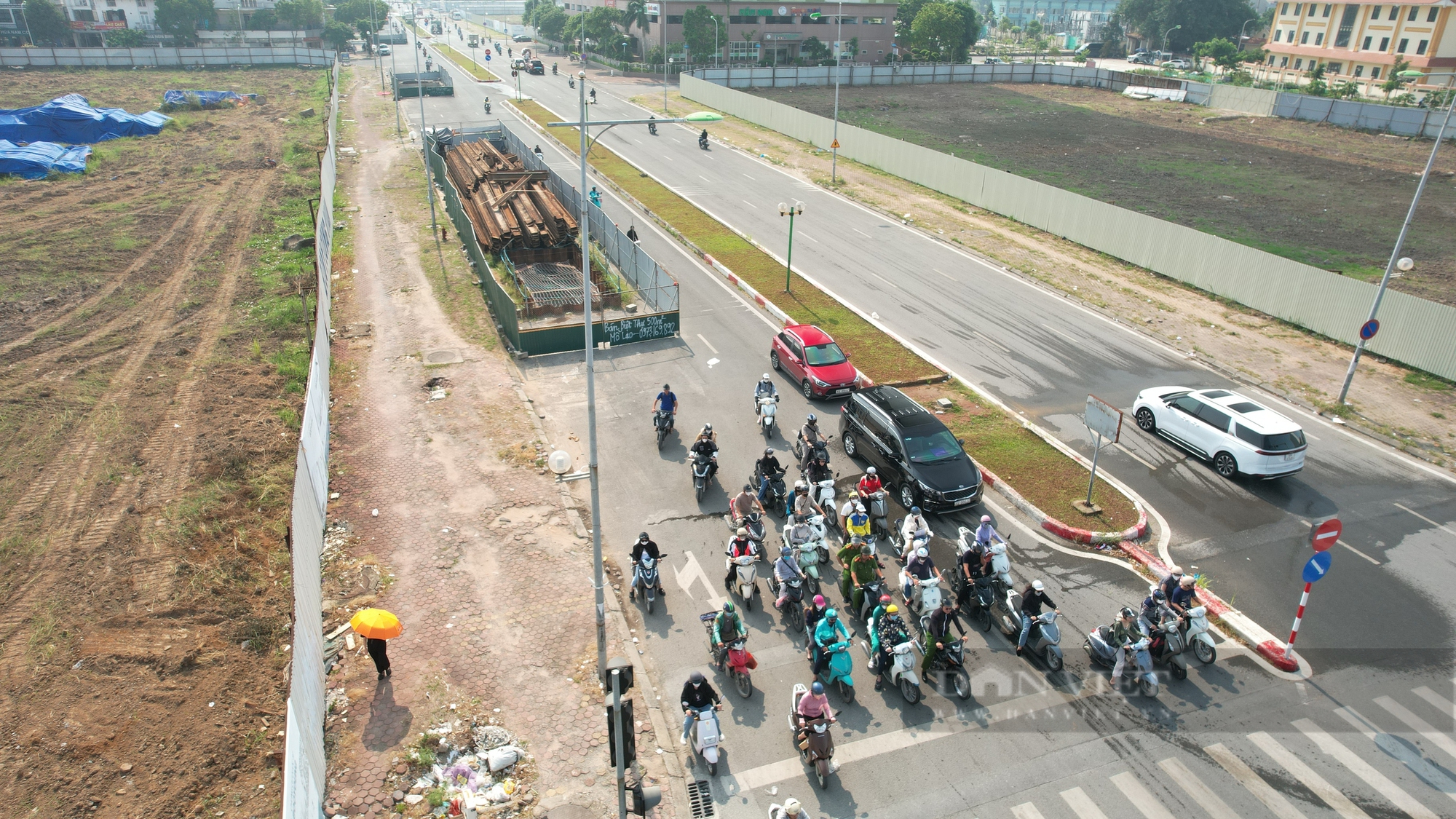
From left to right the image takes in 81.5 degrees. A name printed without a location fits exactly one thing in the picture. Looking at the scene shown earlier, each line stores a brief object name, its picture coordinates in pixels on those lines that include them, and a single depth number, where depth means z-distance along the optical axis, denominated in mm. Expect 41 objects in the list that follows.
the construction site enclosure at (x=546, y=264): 25688
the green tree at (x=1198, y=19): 123750
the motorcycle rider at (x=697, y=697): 11195
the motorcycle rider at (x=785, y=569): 14039
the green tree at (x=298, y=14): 117000
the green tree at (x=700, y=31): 95750
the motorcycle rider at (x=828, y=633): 12453
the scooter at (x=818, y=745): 10930
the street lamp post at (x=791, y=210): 28055
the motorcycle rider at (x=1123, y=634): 12828
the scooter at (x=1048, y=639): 13156
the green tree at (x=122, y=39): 96250
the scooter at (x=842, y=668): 12391
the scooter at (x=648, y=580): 14289
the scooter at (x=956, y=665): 12562
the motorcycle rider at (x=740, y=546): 14492
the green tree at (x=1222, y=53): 102250
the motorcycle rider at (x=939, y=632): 12672
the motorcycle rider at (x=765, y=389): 20484
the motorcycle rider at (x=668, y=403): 19688
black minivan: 17062
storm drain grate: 10797
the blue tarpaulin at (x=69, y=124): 49250
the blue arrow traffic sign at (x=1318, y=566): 12500
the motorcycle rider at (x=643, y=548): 14266
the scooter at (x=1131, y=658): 12594
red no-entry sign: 12492
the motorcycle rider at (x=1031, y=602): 13273
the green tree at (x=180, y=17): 102500
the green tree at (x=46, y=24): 93812
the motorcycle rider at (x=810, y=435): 18089
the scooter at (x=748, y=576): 14320
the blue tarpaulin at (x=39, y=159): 42844
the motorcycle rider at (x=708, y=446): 17825
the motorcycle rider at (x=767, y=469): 17391
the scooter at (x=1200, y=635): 13250
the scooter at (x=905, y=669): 12375
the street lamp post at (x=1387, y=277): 20734
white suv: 18250
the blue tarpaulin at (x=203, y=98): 65875
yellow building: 80500
